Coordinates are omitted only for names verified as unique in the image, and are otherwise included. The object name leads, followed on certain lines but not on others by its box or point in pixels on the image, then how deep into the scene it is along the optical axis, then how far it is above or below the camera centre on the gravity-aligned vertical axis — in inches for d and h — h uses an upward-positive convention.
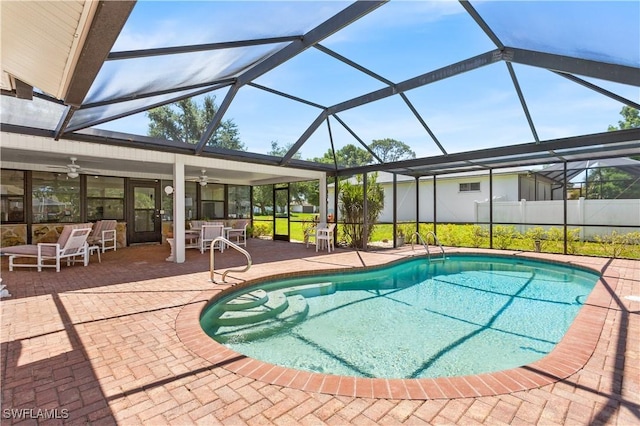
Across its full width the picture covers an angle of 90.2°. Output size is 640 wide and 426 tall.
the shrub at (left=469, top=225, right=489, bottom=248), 486.3 -39.6
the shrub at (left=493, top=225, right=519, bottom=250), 469.1 -37.4
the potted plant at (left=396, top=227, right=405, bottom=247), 501.8 -42.1
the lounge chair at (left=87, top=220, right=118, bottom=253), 396.5 -34.1
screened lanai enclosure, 145.5 +77.0
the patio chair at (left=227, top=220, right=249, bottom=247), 497.0 -32.5
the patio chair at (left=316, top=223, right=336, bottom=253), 437.7 -36.8
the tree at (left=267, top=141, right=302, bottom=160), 433.7 +82.9
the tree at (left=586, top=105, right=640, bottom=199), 445.7 +38.3
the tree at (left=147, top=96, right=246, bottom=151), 304.0 +88.9
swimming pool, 153.6 -70.5
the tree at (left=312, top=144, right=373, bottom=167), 443.8 +78.1
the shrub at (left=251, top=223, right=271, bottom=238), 641.0 -41.8
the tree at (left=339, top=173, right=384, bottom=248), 471.8 +4.3
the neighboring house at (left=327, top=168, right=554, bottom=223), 672.4 +42.5
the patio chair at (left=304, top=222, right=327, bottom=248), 461.4 -33.1
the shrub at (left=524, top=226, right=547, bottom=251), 426.0 -36.4
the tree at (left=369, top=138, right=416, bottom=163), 415.3 +81.6
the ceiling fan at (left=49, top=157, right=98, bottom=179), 326.6 +41.0
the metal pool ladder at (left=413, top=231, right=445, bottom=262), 397.7 -60.3
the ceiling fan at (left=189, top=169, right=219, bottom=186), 440.6 +46.0
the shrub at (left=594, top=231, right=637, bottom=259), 374.6 -38.5
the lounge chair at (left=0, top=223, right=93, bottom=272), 290.4 -37.7
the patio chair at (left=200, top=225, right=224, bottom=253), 410.3 -31.7
